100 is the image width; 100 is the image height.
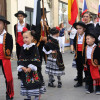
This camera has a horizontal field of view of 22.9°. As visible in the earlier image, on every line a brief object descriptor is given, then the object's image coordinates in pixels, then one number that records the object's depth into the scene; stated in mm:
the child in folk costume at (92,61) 5637
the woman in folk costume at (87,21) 6160
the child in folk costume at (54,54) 6199
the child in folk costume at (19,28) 7027
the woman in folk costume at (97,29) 6267
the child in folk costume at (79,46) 6070
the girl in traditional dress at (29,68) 4746
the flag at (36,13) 6359
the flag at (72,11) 7254
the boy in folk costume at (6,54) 4926
